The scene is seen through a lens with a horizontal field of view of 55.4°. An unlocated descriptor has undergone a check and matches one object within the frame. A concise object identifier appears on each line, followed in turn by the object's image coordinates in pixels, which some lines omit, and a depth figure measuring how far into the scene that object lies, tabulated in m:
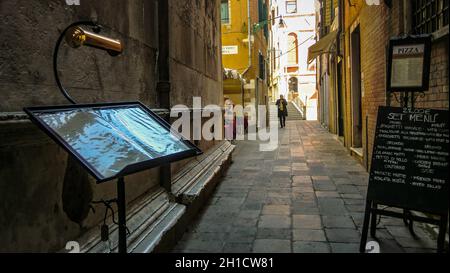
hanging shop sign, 4.35
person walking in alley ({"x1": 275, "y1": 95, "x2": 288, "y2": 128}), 22.12
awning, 13.30
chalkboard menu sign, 3.75
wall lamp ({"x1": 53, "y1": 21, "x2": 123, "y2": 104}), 2.81
